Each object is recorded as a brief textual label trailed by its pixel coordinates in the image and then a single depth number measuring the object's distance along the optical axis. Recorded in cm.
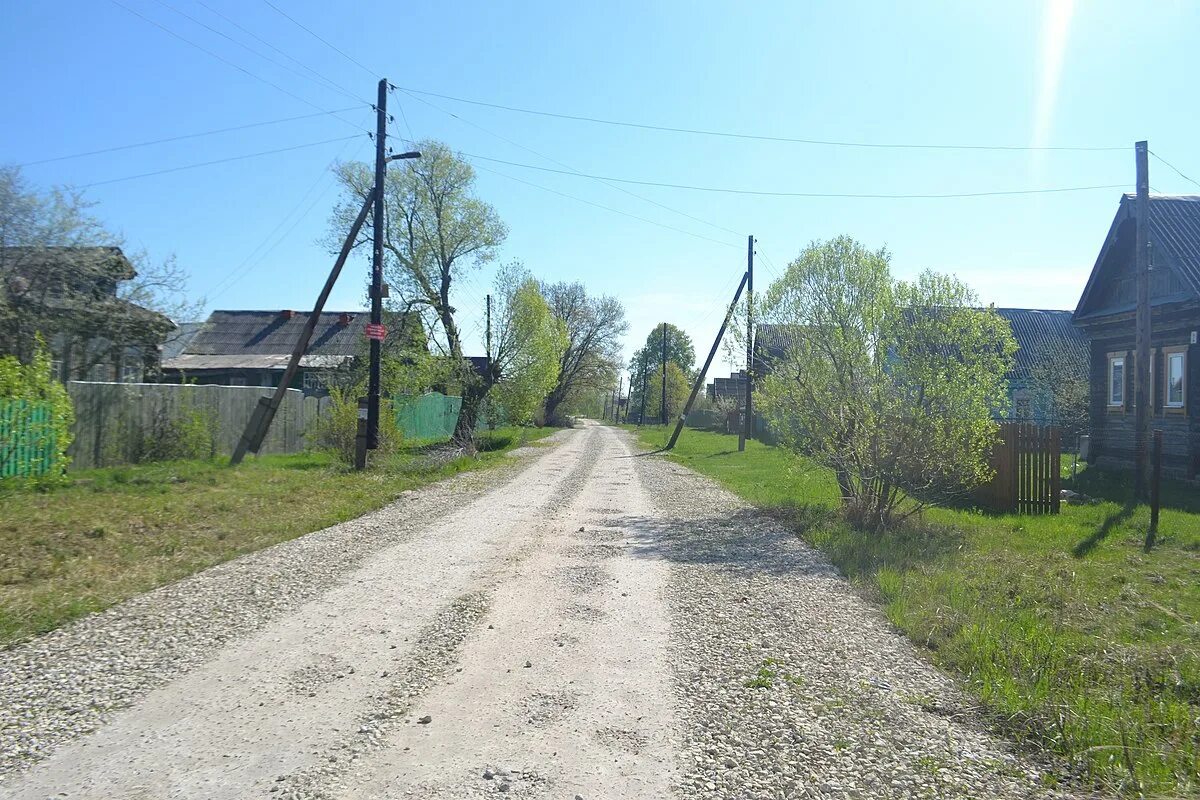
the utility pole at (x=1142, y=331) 1475
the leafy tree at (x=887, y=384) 1163
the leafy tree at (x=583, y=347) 7044
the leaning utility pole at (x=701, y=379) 3138
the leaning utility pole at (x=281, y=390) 1912
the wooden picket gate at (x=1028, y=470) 1380
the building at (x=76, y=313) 1652
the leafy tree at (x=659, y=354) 10956
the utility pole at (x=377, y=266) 1945
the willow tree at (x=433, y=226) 3092
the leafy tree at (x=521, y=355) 3366
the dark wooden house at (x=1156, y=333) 1862
